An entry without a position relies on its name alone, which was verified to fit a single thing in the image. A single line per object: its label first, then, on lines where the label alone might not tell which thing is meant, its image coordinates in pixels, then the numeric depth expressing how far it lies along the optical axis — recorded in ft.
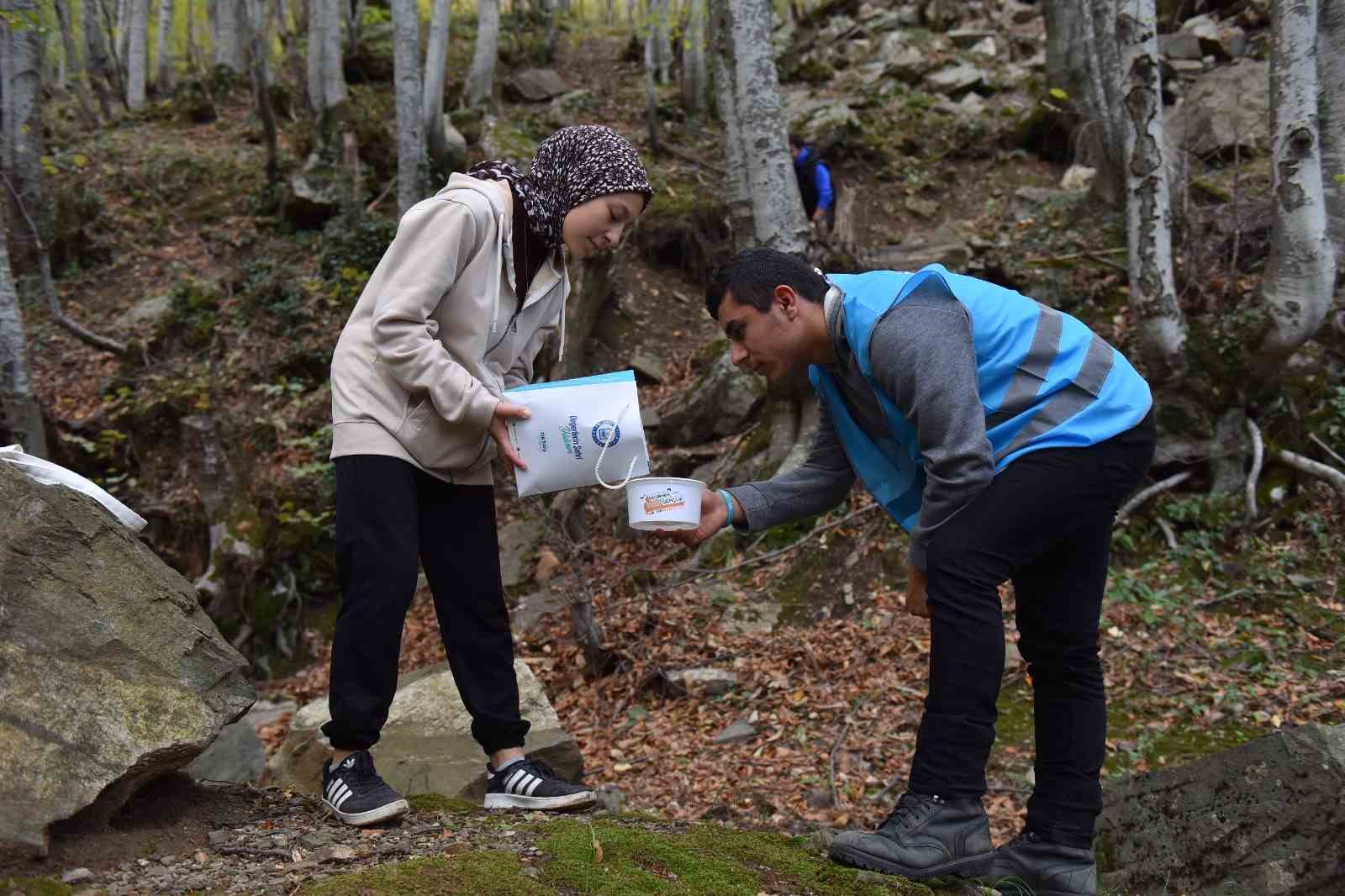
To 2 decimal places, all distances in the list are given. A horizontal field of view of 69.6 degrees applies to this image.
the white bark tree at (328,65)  44.50
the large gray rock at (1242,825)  9.46
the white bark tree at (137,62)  59.84
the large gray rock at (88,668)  7.77
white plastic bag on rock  9.22
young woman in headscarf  9.21
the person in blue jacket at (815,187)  33.09
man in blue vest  8.14
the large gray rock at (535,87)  53.52
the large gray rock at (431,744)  14.46
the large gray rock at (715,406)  26.55
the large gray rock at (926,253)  30.37
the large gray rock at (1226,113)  33.47
